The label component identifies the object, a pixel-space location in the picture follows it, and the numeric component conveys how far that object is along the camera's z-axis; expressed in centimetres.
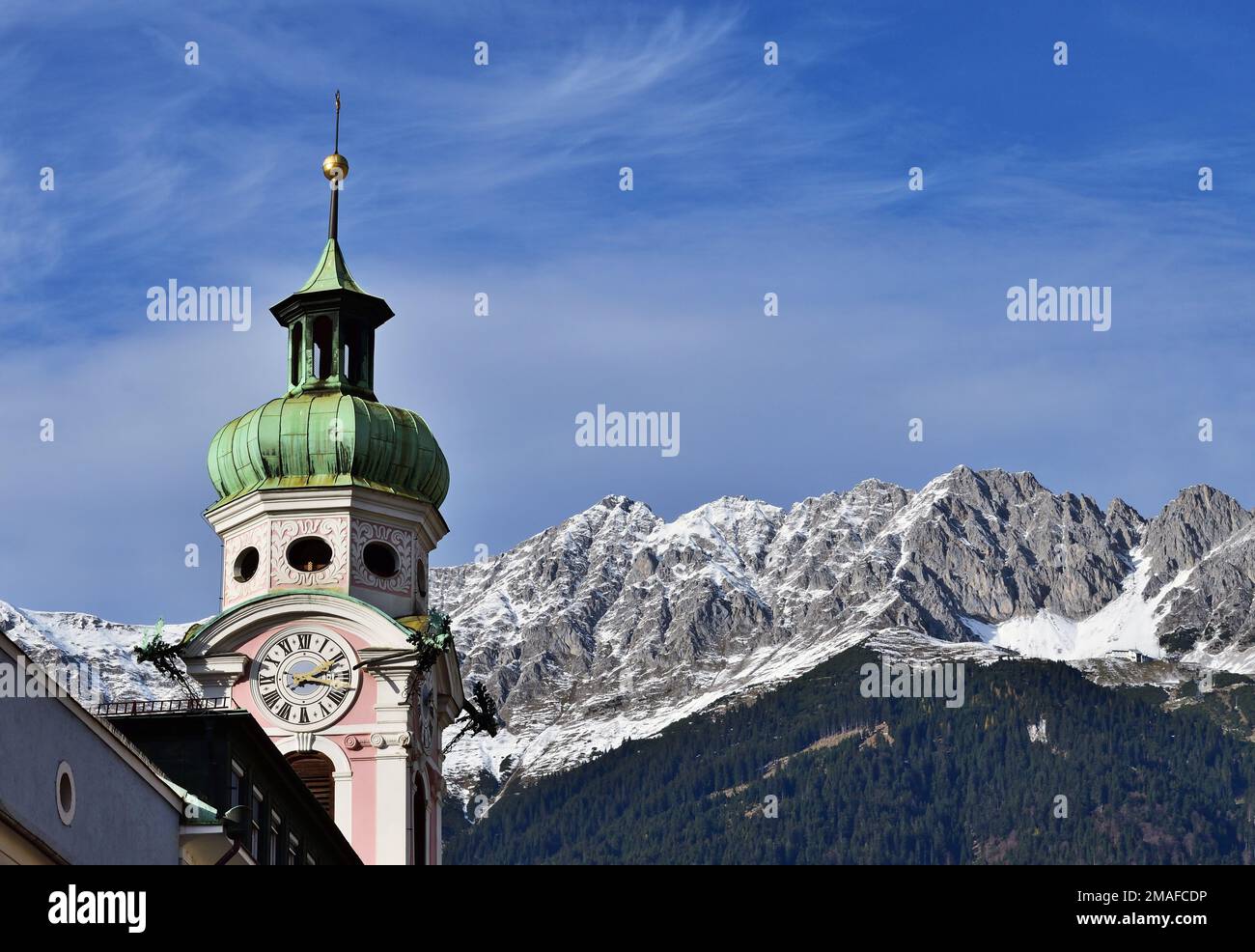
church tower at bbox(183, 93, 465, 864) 6888
